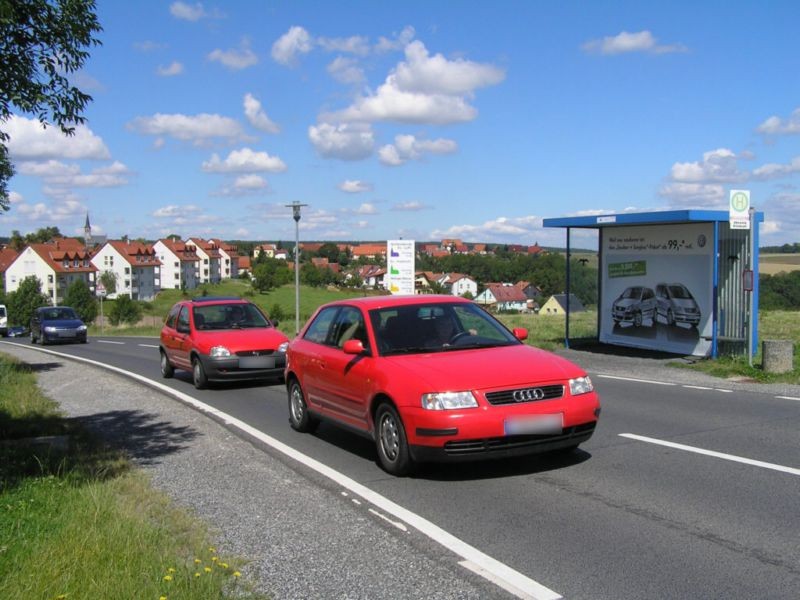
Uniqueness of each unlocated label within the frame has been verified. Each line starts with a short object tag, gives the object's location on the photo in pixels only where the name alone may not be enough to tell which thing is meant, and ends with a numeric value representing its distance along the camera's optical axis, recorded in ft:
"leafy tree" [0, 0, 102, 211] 20.63
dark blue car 113.29
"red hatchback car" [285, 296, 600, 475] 21.16
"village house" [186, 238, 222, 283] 529.04
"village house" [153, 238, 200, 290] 480.23
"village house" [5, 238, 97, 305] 401.29
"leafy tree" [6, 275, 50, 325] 319.47
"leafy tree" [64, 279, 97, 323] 309.01
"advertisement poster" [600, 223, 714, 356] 54.85
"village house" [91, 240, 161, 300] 437.17
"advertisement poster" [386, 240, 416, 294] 96.17
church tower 545.93
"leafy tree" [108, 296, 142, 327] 246.68
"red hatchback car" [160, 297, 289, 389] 45.06
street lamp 94.32
